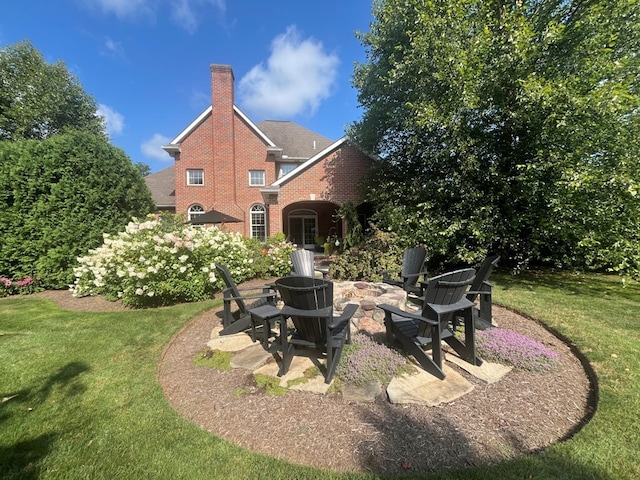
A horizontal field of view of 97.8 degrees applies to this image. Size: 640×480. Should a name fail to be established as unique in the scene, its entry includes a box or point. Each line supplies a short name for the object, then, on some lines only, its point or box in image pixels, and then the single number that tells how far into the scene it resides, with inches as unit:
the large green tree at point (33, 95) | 715.4
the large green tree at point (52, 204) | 304.3
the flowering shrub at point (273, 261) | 353.4
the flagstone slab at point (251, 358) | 140.6
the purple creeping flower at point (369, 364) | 123.4
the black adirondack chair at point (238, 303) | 171.6
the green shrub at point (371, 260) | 319.6
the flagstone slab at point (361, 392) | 112.5
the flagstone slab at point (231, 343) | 160.1
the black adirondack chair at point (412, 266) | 231.0
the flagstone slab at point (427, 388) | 109.9
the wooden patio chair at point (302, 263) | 255.3
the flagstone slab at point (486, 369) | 123.7
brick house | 677.3
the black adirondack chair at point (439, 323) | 123.4
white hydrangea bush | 238.7
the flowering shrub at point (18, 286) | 305.6
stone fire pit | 176.7
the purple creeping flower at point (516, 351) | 131.6
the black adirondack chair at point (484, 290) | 169.5
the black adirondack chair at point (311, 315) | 122.8
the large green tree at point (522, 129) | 254.2
